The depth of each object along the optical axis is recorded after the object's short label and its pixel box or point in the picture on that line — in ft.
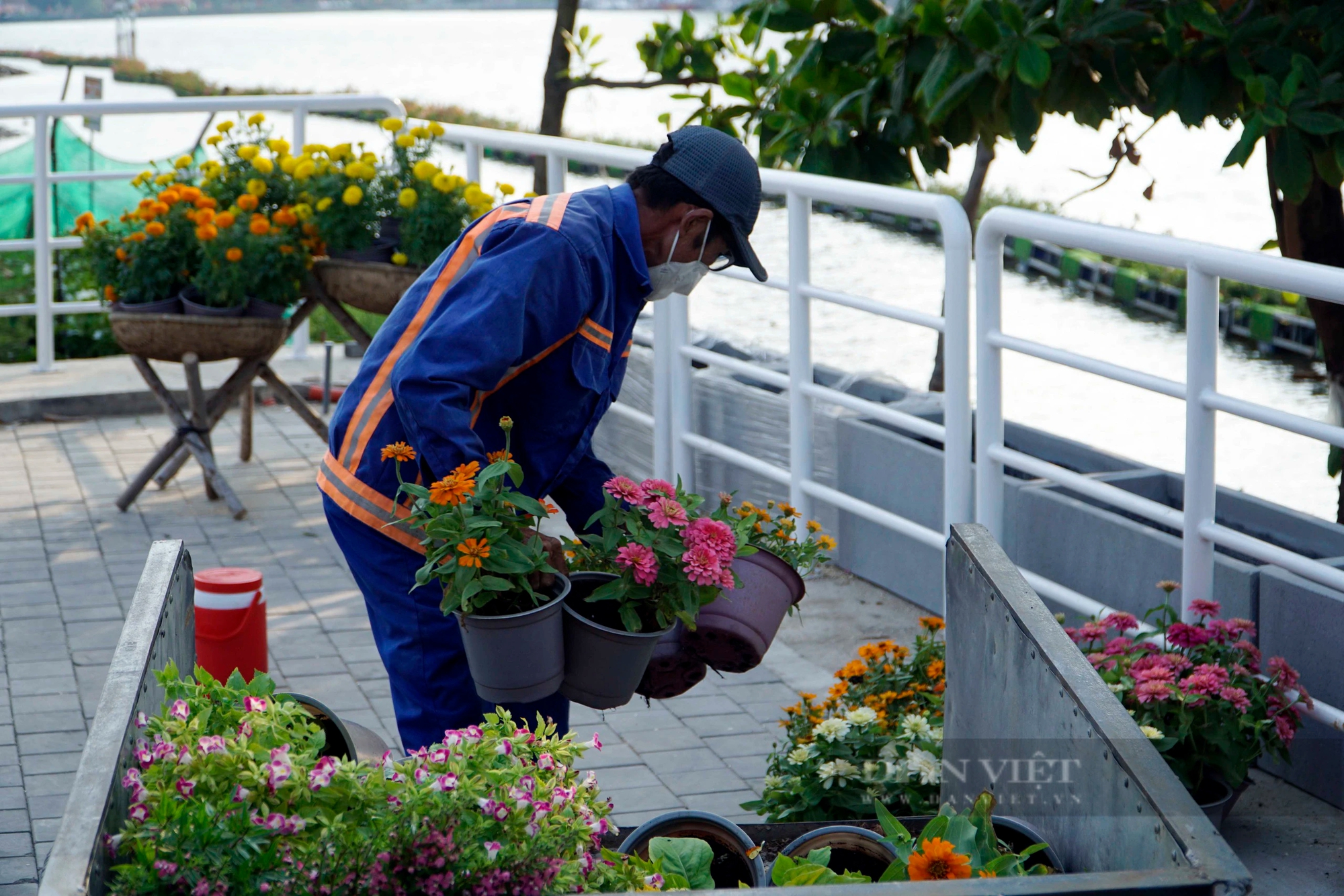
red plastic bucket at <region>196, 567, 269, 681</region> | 12.88
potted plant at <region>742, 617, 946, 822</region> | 10.04
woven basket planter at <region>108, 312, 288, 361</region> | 19.25
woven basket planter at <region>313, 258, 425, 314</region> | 19.47
